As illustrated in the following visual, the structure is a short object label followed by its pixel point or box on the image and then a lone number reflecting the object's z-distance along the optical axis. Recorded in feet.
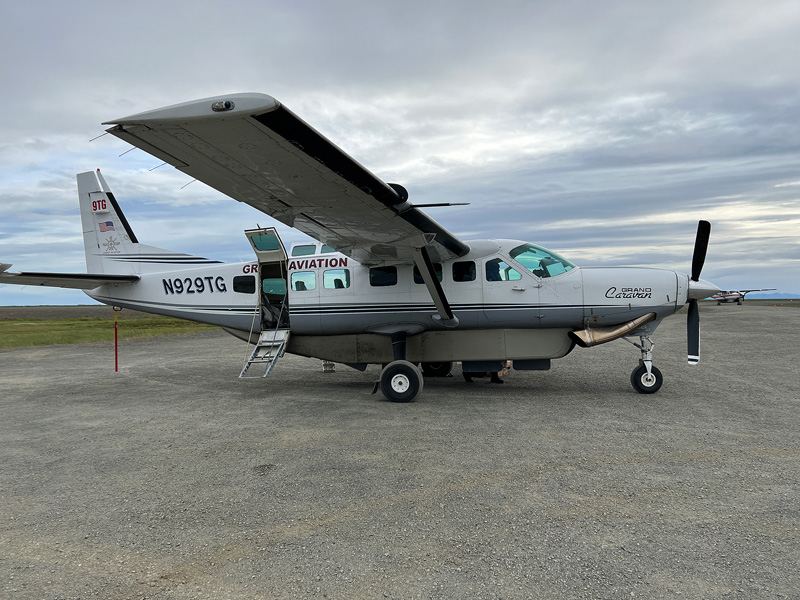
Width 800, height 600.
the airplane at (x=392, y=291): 25.63
